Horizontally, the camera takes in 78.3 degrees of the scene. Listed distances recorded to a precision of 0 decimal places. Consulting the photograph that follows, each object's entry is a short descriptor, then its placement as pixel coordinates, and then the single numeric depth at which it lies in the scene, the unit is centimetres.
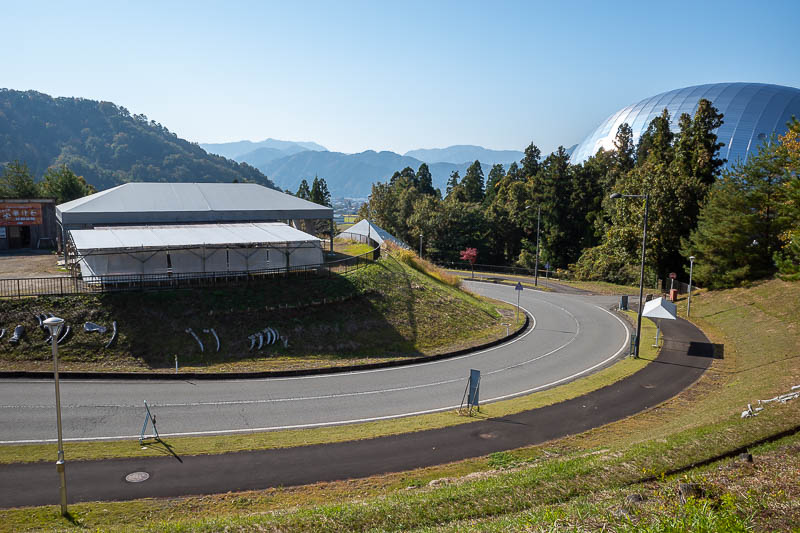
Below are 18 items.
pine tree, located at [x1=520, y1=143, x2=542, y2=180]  7938
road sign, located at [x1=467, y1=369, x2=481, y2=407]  1722
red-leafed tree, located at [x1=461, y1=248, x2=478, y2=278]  6214
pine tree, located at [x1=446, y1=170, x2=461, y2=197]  9824
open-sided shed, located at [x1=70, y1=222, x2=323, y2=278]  2511
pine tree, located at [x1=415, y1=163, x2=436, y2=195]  9550
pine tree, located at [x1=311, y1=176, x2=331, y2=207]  8384
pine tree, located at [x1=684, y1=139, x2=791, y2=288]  3547
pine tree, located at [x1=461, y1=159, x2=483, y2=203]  9088
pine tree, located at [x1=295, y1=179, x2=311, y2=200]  9131
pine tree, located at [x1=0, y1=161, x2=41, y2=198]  4985
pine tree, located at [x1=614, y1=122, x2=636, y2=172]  6650
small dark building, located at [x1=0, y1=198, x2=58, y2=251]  3934
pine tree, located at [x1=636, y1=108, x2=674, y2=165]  5343
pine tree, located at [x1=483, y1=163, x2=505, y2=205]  9794
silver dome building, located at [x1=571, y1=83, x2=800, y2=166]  7875
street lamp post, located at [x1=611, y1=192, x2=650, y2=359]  2531
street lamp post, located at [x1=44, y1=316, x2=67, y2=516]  1073
